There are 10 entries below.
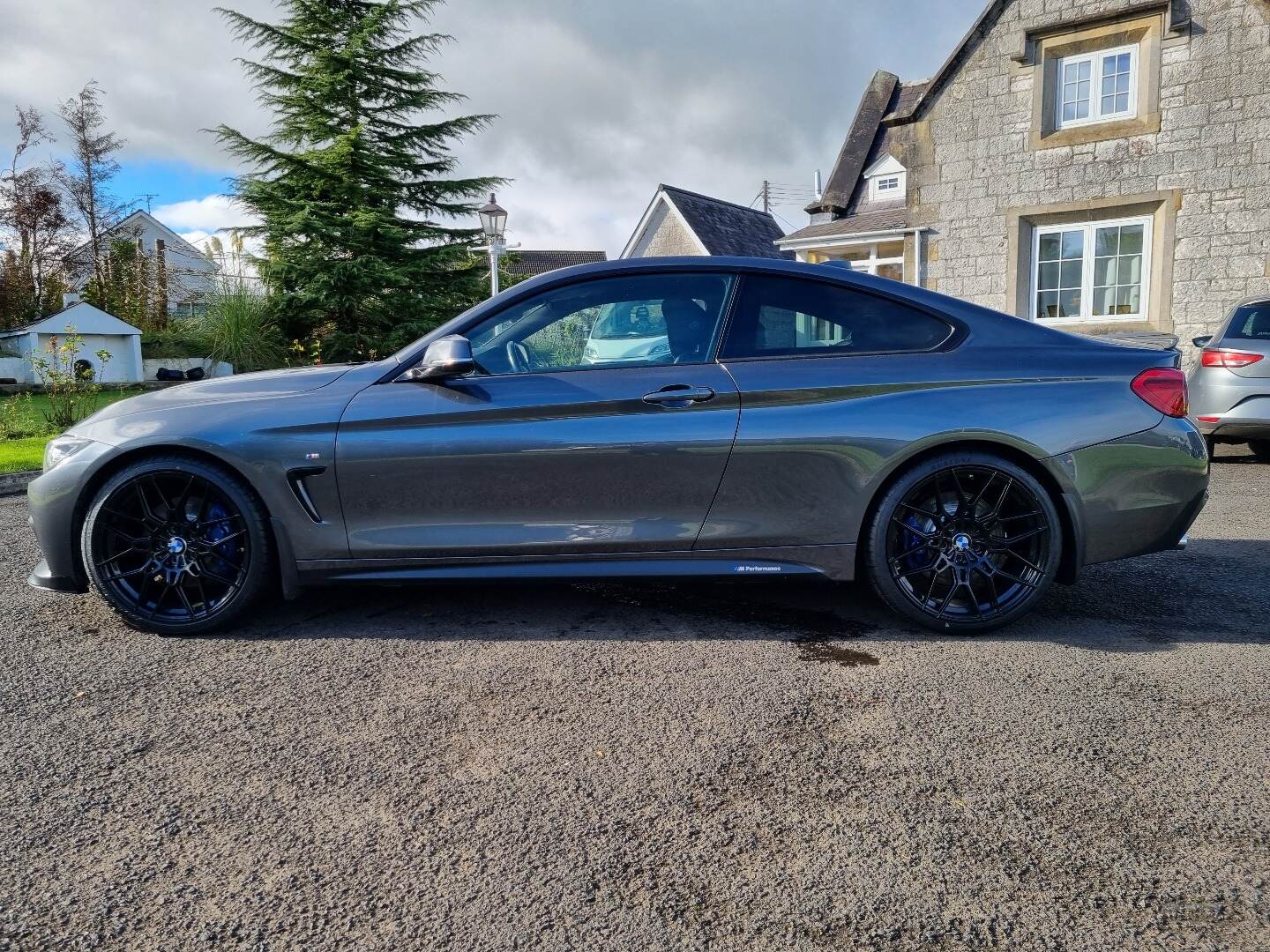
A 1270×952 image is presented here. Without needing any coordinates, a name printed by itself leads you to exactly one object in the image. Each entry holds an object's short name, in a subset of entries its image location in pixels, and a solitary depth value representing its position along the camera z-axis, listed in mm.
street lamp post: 14203
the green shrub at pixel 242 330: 18562
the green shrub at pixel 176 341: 20141
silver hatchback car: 7613
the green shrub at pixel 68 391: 11625
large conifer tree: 19250
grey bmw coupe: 3463
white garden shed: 21516
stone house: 13352
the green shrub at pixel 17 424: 11492
